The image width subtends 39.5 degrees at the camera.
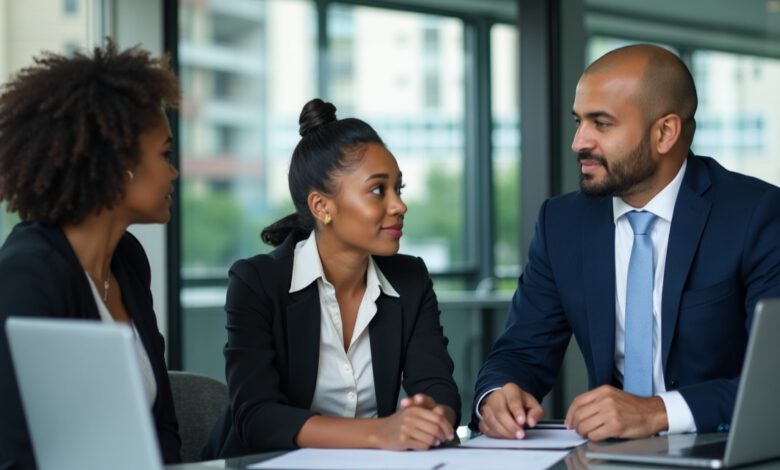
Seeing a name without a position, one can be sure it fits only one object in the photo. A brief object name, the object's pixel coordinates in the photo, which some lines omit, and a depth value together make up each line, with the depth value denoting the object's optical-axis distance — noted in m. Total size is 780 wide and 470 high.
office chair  2.52
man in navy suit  2.42
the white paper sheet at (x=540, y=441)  2.00
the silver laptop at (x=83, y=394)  1.42
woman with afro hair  1.90
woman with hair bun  2.31
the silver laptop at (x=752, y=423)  1.68
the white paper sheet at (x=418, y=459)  1.80
